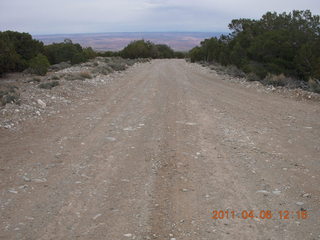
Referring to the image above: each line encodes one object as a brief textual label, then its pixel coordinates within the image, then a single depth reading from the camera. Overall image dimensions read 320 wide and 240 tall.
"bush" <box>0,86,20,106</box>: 9.58
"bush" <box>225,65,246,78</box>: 19.20
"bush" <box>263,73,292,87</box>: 14.94
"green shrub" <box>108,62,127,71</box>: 23.75
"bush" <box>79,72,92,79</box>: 16.85
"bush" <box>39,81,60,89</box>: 12.77
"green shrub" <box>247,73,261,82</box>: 17.05
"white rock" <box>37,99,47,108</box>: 10.05
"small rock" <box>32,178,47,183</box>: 5.14
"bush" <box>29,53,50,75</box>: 23.00
